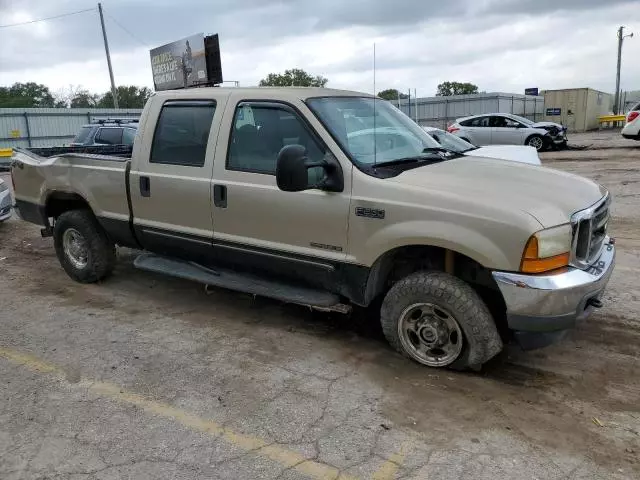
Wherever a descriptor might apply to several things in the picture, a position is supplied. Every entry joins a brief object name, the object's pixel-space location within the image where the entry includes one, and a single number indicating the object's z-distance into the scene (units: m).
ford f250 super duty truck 3.44
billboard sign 18.72
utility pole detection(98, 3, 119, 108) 35.41
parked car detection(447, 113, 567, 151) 21.53
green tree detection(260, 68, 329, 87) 59.28
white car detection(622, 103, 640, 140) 19.12
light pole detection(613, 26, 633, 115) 43.88
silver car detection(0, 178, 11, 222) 9.24
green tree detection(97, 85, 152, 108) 60.47
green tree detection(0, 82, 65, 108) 53.73
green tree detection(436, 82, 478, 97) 79.71
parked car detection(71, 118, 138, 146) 14.70
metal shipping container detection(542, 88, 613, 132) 34.06
